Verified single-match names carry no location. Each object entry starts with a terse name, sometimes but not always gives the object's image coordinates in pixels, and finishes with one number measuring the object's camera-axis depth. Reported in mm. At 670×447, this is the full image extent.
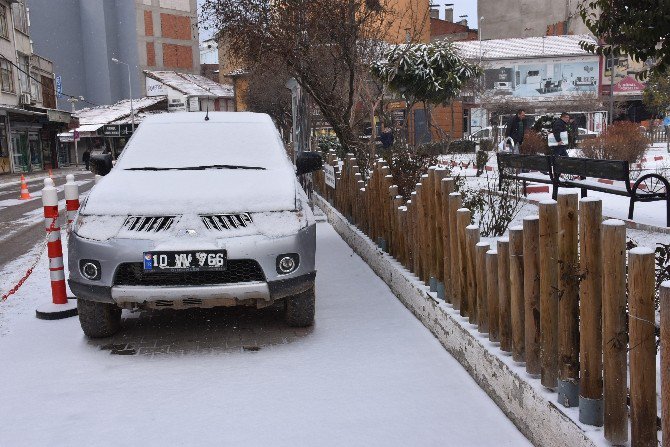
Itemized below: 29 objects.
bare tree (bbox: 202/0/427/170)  12859
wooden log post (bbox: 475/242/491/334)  4016
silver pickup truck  4785
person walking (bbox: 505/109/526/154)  17870
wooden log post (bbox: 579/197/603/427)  2736
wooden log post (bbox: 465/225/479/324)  4219
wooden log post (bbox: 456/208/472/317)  4398
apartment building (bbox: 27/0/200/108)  70938
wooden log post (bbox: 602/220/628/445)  2580
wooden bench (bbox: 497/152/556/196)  11934
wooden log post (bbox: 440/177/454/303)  4805
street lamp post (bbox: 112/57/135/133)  59894
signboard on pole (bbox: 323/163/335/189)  10891
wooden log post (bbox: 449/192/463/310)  4570
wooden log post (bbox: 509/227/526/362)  3443
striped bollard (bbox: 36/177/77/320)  6117
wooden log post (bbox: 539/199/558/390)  3123
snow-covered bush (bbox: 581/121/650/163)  18750
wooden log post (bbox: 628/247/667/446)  2426
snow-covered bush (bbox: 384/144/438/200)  8719
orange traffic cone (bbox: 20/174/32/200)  22291
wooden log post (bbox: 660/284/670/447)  2289
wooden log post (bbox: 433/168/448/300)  4988
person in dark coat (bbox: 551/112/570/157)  16469
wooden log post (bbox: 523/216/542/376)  3260
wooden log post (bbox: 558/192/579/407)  2949
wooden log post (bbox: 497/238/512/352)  3625
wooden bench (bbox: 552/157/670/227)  9406
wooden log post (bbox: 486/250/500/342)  3855
